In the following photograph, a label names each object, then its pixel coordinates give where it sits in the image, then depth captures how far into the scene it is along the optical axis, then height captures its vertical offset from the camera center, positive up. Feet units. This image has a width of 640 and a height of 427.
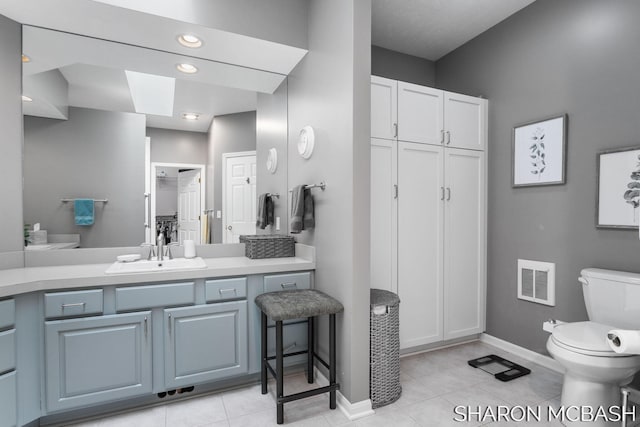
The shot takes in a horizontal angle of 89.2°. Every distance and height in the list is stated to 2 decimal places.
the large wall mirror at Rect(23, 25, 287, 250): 6.97 +1.69
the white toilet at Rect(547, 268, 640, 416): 5.30 -2.26
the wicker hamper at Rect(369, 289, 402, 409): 6.47 -2.85
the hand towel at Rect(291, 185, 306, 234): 7.47 +0.00
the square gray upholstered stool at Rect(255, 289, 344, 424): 5.88 -1.91
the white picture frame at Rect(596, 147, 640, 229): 6.48 +0.45
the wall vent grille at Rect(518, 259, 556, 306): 7.97 -1.82
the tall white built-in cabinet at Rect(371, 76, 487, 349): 8.05 +0.09
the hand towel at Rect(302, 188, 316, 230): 7.50 -0.02
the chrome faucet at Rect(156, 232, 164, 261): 7.57 -0.85
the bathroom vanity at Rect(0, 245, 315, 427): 5.42 -2.30
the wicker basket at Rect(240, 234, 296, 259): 8.01 -0.88
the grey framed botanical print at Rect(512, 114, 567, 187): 7.75 +1.46
